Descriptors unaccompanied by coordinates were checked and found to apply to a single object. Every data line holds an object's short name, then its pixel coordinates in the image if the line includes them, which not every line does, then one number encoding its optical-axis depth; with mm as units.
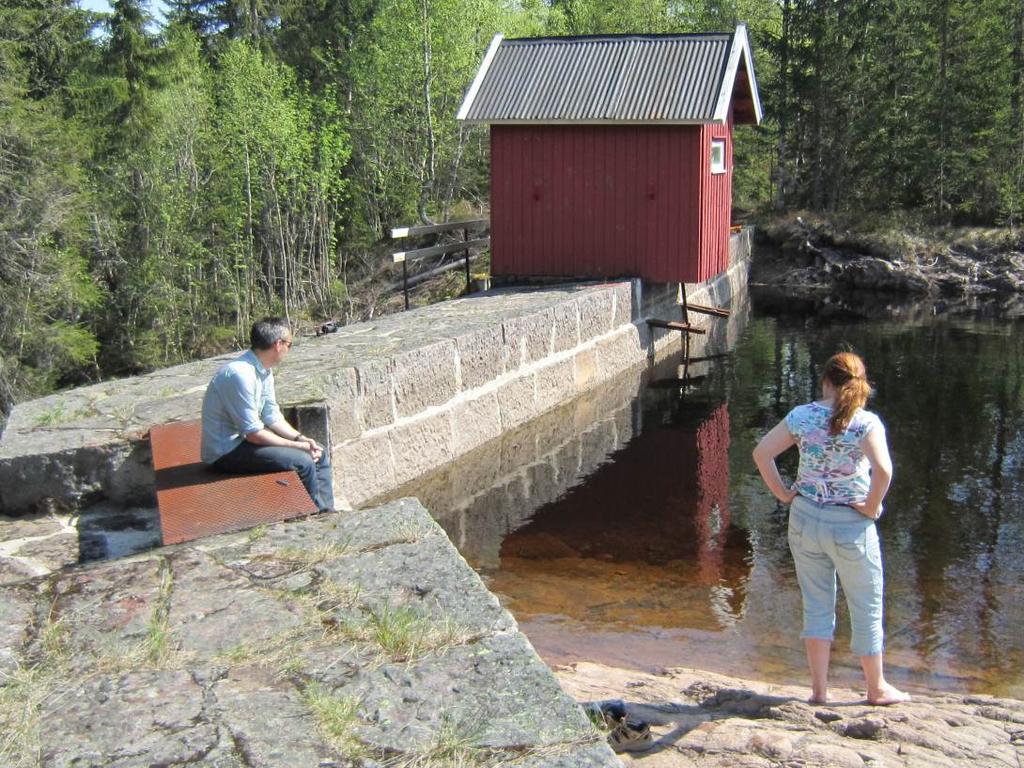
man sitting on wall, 5711
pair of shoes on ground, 4227
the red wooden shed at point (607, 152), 14508
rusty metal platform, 5012
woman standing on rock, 4562
